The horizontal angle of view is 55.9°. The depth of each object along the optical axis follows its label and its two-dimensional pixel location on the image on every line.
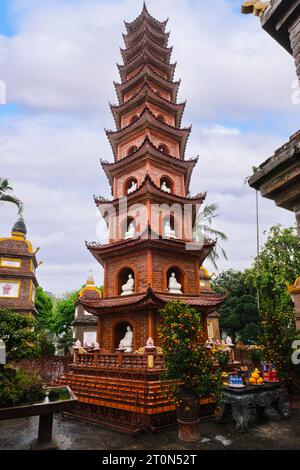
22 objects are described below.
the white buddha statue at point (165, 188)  15.13
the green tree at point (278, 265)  21.50
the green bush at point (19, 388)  5.86
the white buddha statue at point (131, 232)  14.21
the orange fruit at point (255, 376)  7.87
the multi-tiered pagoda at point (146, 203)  12.61
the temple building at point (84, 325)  20.25
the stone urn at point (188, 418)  6.25
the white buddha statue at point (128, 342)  12.01
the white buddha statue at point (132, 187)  15.38
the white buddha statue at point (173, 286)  13.00
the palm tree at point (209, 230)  30.84
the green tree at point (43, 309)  34.72
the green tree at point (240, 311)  26.33
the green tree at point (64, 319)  33.06
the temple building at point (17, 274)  18.22
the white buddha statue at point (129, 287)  13.02
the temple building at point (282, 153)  3.12
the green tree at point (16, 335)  6.99
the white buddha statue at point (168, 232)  14.18
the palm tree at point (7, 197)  15.45
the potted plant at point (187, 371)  6.31
